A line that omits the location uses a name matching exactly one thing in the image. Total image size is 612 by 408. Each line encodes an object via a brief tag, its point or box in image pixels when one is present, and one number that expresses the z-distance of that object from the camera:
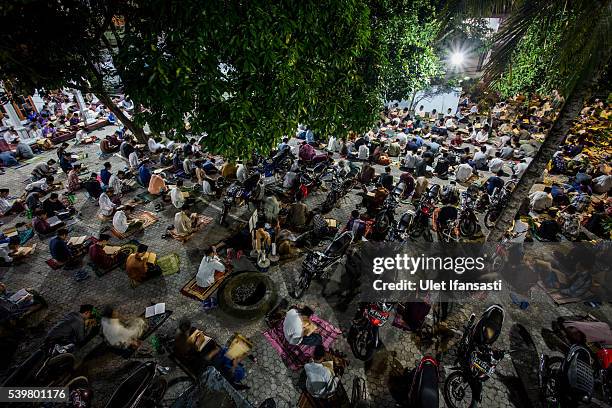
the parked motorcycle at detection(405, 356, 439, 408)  5.72
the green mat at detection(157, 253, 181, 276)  9.65
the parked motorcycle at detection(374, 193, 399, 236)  11.55
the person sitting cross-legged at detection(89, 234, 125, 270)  9.54
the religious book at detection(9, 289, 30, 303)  8.21
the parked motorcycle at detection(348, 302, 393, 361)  6.96
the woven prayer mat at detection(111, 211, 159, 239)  11.42
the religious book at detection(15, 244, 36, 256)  10.11
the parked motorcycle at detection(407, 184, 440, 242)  11.61
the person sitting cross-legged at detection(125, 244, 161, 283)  8.82
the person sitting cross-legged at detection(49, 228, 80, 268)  9.46
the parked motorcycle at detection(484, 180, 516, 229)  12.32
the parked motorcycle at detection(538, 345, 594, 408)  5.85
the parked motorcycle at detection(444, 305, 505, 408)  6.27
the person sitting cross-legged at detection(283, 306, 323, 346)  7.23
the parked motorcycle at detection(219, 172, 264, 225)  12.57
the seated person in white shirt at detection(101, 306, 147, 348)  7.00
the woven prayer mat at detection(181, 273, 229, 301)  8.80
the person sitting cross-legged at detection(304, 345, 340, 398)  6.08
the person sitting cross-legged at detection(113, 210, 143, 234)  11.02
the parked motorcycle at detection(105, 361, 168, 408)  5.66
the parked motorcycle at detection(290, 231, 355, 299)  8.97
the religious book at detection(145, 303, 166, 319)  8.21
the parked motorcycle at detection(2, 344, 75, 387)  6.06
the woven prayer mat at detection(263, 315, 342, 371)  7.24
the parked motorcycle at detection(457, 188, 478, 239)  11.68
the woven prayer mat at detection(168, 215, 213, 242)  11.19
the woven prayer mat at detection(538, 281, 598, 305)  8.88
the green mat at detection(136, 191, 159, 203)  13.57
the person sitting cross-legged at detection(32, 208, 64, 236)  10.97
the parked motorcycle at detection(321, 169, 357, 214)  13.25
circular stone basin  8.21
